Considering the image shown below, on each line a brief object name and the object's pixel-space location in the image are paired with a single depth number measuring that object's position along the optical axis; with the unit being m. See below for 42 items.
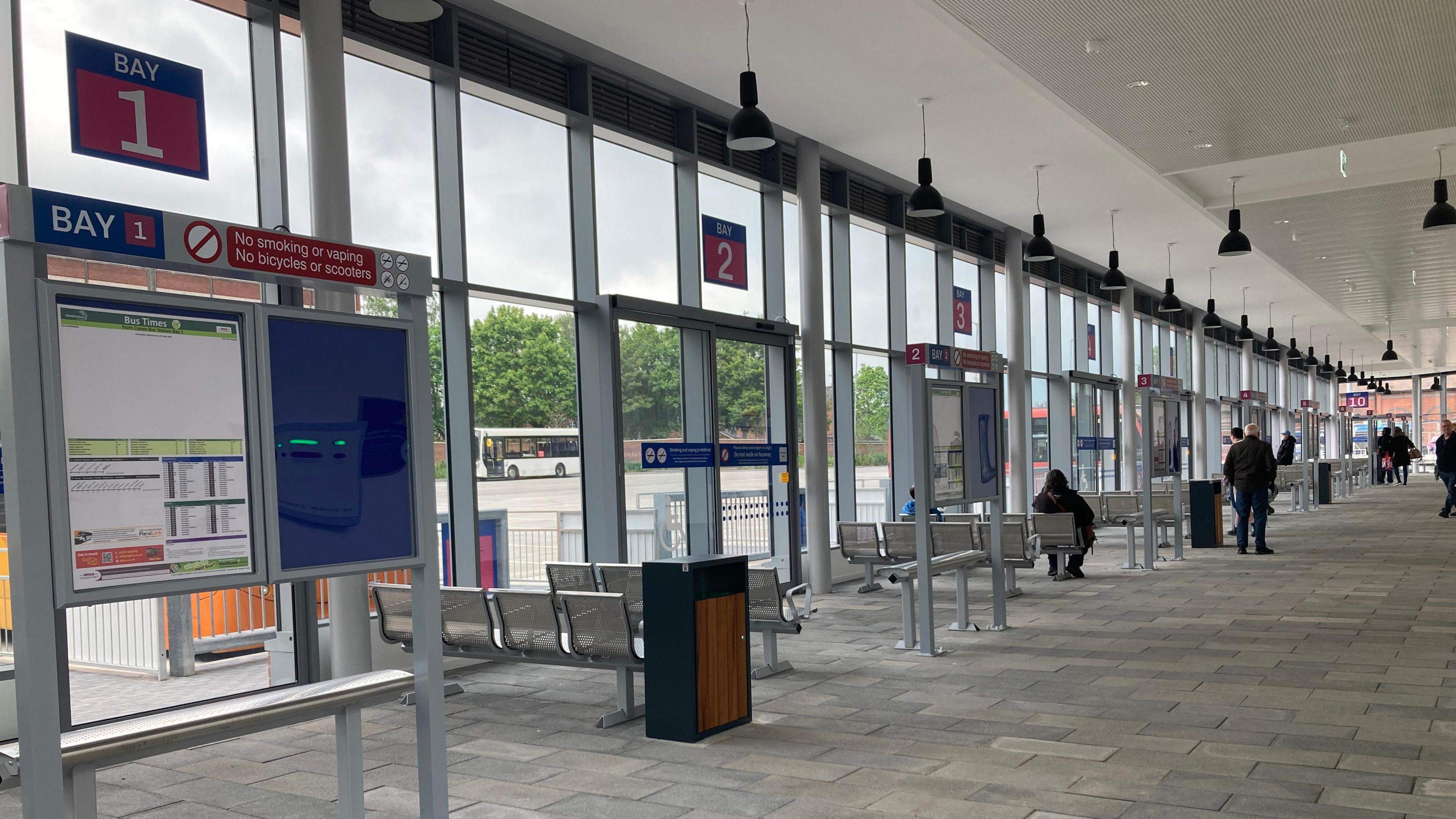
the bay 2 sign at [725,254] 11.16
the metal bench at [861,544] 11.06
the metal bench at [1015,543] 10.21
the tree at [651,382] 9.65
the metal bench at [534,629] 5.84
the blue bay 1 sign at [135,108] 6.05
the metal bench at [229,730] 2.96
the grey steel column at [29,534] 2.76
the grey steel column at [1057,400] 19.73
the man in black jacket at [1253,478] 14.34
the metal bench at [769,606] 6.80
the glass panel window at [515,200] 8.58
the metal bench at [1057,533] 11.47
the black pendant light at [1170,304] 16.41
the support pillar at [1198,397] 26.23
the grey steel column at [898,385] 14.46
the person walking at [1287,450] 23.92
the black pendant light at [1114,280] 14.16
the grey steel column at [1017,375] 16.86
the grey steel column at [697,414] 10.38
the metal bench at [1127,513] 13.13
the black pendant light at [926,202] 9.52
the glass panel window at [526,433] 8.52
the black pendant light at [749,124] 7.30
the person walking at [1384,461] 33.72
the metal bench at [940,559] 7.97
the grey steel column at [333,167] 6.87
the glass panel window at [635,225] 9.85
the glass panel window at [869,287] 13.88
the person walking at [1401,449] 31.58
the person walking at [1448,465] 20.27
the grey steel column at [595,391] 9.28
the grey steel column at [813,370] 11.56
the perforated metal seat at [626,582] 6.89
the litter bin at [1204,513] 15.52
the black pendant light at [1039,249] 12.04
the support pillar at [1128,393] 22.03
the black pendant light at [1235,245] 11.70
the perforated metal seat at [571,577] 7.12
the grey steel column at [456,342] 8.20
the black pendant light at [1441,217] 10.28
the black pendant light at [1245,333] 21.84
